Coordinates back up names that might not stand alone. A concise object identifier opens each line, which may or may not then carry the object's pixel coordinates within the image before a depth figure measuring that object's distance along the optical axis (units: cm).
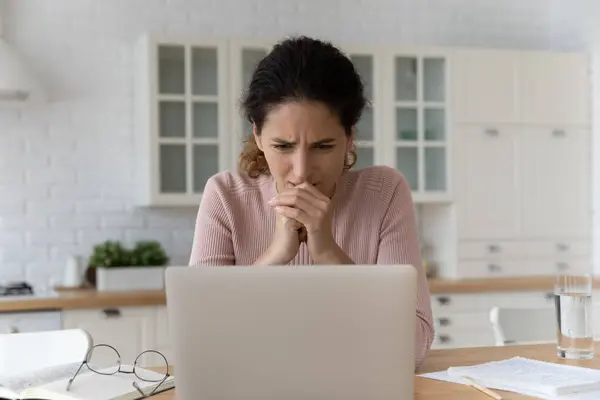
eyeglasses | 149
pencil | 141
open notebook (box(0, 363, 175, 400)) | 142
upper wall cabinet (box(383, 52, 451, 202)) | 418
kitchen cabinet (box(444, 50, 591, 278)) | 422
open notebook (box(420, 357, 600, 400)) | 142
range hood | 358
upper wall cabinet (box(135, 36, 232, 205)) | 384
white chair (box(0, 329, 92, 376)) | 202
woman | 178
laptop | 112
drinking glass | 179
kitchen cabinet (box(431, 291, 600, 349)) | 392
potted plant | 371
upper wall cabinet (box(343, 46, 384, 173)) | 412
